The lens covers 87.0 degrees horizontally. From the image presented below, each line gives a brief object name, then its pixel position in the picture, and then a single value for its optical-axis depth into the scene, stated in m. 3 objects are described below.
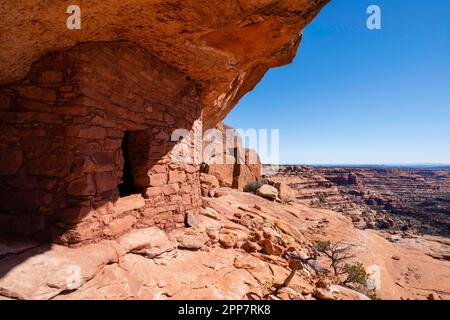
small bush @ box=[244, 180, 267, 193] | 11.16
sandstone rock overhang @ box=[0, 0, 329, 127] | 2.20
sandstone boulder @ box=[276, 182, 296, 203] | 11.49
